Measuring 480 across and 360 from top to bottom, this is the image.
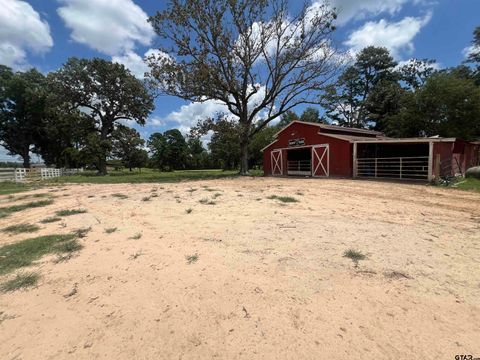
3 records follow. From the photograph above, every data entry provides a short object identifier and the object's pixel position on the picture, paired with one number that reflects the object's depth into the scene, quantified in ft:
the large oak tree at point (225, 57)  71.15
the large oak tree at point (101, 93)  104.78
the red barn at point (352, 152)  56.81
